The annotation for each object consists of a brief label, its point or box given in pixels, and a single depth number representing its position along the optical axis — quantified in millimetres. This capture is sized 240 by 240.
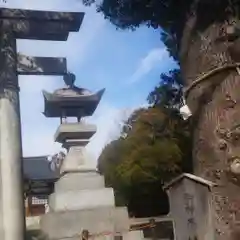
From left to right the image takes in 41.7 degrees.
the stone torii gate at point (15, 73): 5890
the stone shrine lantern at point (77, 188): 6453
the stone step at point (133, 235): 6522
